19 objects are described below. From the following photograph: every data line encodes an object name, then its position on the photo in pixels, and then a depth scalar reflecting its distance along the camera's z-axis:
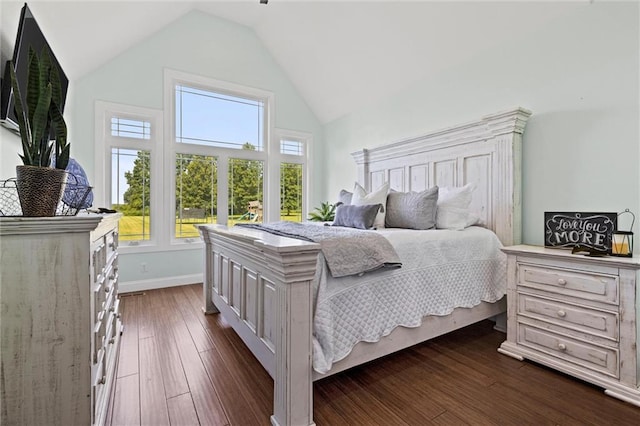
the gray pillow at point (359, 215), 2.59
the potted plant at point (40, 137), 1.05
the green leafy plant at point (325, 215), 4.46
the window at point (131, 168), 3.61
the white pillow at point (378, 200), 2.80
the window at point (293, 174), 4.97
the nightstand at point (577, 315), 1.66
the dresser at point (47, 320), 1.00
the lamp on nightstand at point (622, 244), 1.79
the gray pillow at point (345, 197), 3.39
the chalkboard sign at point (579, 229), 1.95
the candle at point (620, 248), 1.79
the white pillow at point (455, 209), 2.56
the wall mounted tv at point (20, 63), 1.51
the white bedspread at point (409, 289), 1.51
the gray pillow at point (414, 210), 2.57
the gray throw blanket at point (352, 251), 1.54
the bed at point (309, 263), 1.34
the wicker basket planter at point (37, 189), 1.04
